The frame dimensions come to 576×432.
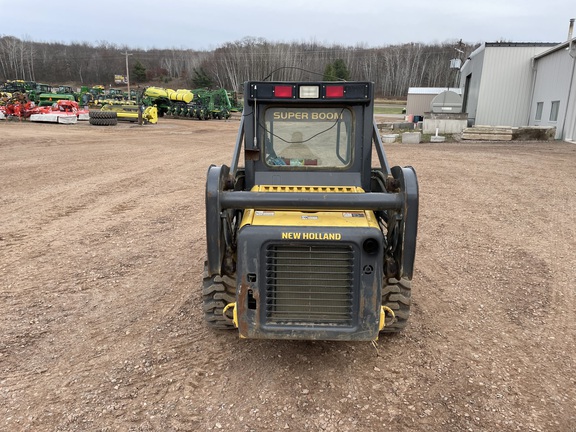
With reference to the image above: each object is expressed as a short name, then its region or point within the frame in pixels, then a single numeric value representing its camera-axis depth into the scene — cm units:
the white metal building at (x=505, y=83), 2380
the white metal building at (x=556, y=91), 1970
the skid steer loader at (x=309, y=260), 337
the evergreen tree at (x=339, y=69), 6415
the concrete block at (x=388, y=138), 2123
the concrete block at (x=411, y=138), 2066
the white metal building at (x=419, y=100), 4247
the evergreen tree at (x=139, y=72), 9500
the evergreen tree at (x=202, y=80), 7775
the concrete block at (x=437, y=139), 2109
